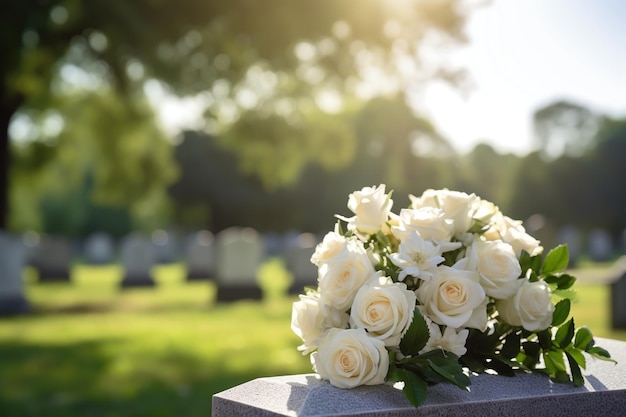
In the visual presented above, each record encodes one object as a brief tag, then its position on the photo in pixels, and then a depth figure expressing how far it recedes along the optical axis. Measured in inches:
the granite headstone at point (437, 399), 86.0
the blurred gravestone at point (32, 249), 950.4
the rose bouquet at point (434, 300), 89.7
